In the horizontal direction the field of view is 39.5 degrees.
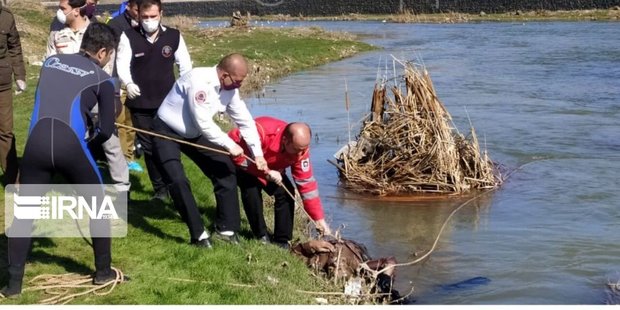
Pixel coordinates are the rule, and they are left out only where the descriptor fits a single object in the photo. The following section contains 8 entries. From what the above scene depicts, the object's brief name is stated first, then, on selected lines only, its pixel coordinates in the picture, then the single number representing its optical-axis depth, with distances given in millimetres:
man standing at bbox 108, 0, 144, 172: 8664
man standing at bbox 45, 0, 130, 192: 8359
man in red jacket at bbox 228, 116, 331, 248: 7523
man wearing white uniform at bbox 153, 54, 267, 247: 7160
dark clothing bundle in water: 7648
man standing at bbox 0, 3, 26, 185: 8711
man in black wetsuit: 6066
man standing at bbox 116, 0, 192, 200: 8289
